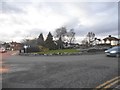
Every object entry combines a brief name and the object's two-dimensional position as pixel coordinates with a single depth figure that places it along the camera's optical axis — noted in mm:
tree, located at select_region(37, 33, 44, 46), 37731
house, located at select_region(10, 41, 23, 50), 49058
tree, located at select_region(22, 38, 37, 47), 42153
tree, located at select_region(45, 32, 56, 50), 31672
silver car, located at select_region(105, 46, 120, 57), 11221
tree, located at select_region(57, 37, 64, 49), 34783
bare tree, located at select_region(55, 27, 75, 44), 39377
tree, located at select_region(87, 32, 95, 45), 45536
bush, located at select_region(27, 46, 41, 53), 21210
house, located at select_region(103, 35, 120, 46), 36610
